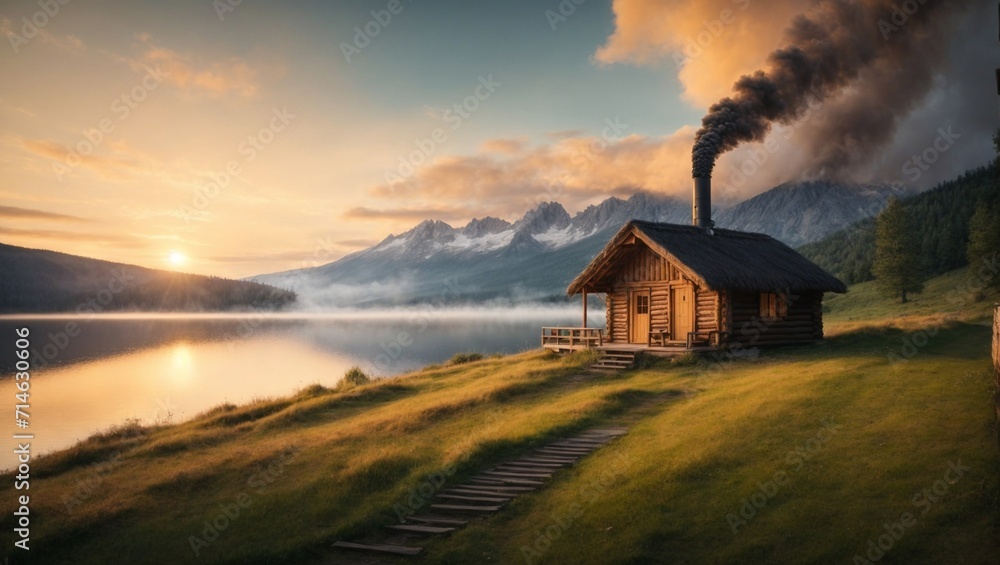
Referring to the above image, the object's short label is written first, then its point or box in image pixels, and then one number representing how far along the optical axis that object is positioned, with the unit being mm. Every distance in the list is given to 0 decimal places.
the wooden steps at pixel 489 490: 11906
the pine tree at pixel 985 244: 50969
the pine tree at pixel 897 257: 63469
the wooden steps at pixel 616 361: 28870
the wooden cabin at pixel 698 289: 29156
